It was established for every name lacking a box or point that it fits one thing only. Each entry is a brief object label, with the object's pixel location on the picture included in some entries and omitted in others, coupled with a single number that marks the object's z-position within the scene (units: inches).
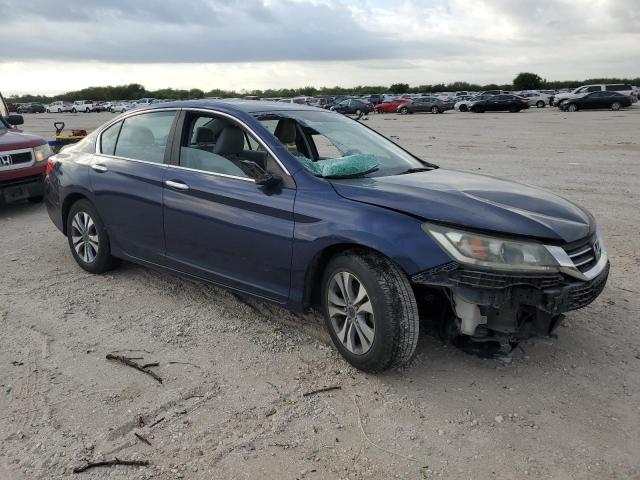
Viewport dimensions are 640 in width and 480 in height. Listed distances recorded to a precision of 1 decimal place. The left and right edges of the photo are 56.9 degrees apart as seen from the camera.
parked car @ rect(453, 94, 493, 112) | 1896.8
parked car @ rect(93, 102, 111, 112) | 2971.7
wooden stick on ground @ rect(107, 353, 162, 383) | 144.9
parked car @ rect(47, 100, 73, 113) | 3110.2
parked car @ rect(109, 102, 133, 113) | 2870.1
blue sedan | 129.4
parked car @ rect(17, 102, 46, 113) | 3063.5
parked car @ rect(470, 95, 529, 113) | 1727.4
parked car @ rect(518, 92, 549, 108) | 2079.2
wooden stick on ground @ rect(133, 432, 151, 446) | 117.8
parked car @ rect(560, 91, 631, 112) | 1596.9
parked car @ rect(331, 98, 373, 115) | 1749.3
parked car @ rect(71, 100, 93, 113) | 3026.6
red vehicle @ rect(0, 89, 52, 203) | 323.6
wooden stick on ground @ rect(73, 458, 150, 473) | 110.5
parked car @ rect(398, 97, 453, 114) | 1911.9
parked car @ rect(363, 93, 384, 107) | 2426.2
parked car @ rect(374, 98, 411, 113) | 2027.6
